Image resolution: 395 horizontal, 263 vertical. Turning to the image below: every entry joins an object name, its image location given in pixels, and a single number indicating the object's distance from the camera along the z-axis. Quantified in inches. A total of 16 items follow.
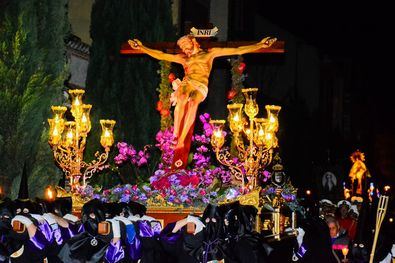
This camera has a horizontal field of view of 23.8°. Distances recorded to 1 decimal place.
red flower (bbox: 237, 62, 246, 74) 836.0
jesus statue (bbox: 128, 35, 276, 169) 781.3
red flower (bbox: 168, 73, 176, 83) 849.9
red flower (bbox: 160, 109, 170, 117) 844.5
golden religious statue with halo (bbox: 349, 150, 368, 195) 1581.0
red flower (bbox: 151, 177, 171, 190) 726.5
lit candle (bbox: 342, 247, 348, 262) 616.3
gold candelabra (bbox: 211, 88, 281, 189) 728.3
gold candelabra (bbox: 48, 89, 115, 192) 722.2
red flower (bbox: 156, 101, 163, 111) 849.2
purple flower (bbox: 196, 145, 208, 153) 780.6
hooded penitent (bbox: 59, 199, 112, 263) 491.2
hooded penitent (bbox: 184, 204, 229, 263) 498.6
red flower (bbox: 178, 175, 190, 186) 726.5
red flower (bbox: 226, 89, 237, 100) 825.5
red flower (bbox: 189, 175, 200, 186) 726.5
